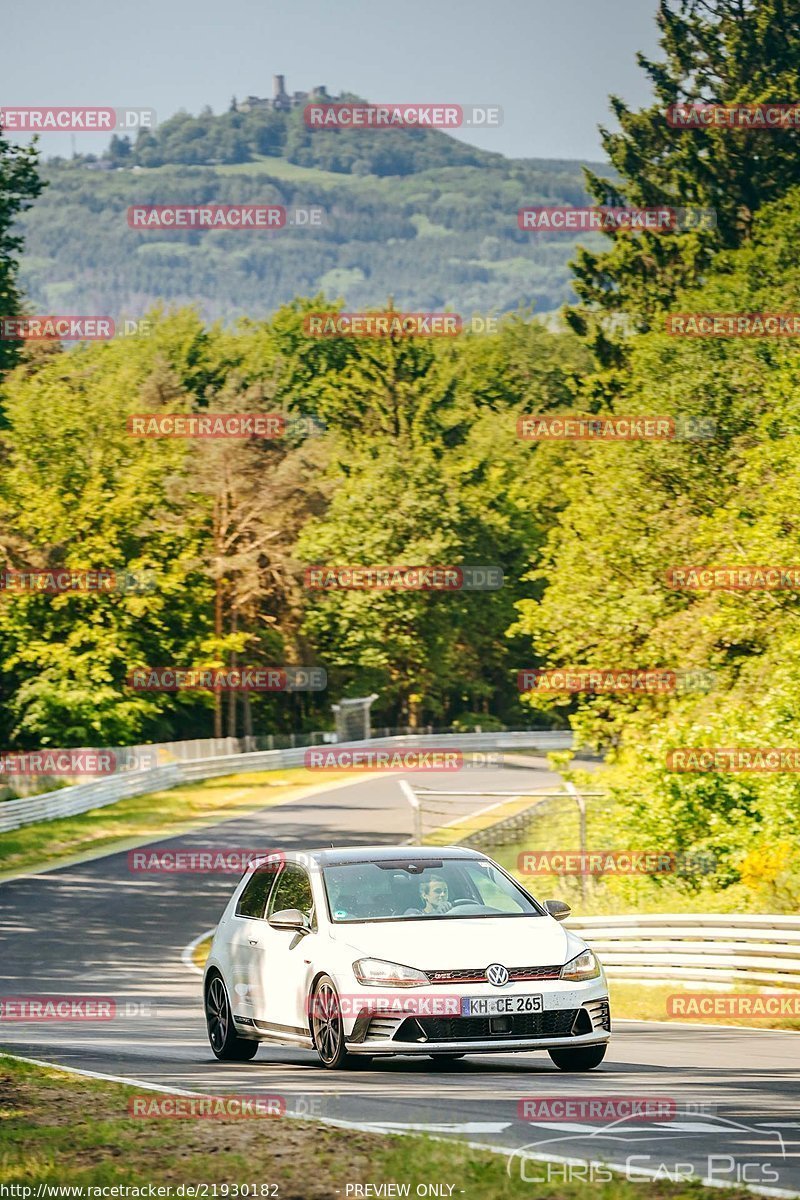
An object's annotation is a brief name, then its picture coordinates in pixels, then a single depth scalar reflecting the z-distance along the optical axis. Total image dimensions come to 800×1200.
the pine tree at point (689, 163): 63.03
